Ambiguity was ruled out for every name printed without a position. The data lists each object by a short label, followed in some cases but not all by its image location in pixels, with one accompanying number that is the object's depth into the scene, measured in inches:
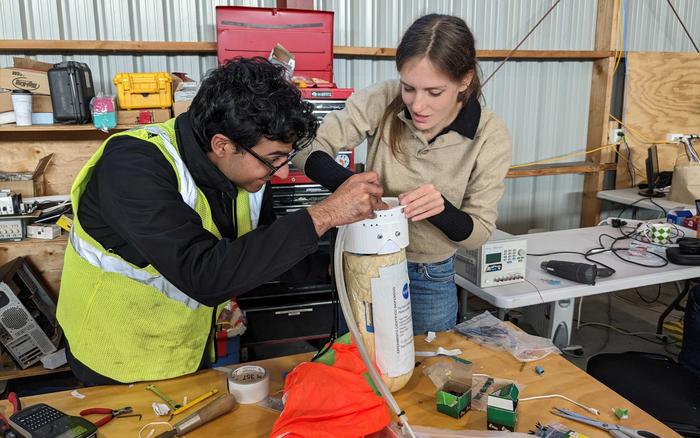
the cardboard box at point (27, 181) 102.7
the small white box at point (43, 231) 98.3
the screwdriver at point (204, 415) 37.5
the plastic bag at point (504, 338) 49.1
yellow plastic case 98.5
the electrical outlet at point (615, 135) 149.2
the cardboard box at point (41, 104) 97.4
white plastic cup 94.1
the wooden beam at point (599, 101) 140.9
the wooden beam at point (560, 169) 140.2
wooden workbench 38.7
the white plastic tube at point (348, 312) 38.3
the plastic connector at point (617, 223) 105.6
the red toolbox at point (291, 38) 98.7
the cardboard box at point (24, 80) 93.4
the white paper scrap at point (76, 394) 42.7
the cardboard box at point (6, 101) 95.0
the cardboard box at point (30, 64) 95.0
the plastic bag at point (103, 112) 95.8
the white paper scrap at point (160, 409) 40.0
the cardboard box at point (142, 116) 99.4
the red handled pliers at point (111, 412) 39.9
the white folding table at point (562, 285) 72.4
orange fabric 33.6
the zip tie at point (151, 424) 37.6
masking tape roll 41.4
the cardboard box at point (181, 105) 99.5
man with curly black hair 36.1
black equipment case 94.7
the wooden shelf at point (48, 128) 95.2
